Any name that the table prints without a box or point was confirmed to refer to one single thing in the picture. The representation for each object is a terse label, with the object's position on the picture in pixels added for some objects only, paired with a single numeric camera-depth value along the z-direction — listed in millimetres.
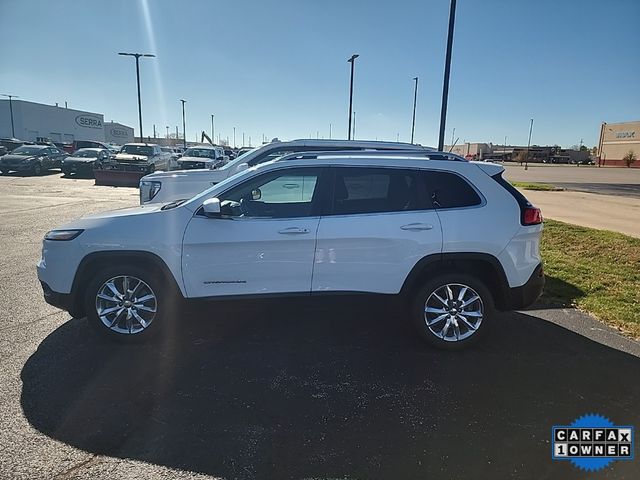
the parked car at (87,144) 36806
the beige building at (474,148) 101356
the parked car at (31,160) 23125
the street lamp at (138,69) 31416
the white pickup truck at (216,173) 7480
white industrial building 66188
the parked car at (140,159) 20281
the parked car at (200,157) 18359
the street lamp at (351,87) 23659
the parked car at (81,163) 23094
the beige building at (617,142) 81062
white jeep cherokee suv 3773
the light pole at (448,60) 10584
